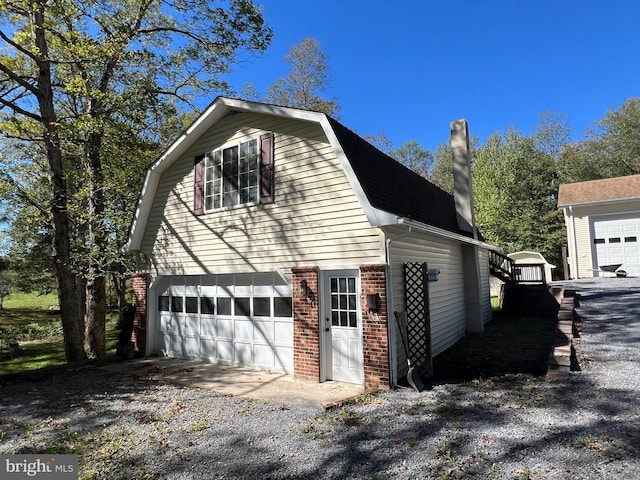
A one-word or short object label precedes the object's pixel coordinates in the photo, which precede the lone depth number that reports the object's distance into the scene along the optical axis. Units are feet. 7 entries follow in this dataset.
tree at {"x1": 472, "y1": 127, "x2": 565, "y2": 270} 87.20
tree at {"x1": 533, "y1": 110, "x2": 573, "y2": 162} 109.19
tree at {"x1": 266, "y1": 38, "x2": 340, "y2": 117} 73.05
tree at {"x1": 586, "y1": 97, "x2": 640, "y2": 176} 98.84
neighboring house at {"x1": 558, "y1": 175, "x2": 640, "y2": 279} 56.65
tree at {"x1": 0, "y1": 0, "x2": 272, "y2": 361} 33.40
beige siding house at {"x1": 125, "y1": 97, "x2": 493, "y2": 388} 22.08
